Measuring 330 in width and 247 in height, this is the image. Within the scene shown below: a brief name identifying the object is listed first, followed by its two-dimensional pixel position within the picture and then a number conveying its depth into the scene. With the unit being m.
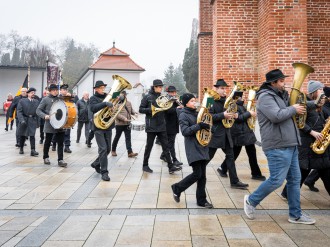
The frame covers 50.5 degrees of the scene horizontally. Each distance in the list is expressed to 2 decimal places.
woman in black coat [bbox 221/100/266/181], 6.77
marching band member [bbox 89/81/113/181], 6.91
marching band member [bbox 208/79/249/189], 6.29
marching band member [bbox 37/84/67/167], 8.34
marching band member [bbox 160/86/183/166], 8.53
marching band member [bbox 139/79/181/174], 7.64
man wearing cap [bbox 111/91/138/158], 9.73
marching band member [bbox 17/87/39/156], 10.05
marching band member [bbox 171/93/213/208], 5.08
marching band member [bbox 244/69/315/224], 4.35
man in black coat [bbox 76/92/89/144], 12.20
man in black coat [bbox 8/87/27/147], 11.86
